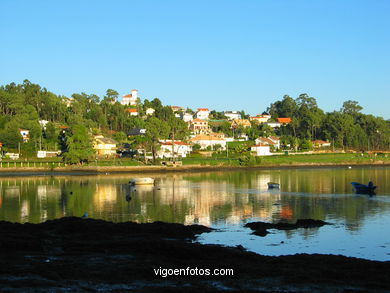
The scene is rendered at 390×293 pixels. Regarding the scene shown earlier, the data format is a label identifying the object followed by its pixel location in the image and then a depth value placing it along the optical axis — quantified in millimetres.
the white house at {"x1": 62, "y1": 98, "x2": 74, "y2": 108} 178438
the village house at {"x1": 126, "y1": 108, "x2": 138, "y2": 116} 185625
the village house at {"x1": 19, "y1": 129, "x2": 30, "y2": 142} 119350
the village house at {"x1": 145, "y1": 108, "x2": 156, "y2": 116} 189750
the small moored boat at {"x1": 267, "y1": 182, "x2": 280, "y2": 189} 64669
